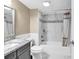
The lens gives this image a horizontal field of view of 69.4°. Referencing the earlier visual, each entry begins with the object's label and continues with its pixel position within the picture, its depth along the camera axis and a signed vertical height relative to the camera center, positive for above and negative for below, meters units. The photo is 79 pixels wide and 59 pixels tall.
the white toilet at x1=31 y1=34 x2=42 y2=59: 1.88 -0.80
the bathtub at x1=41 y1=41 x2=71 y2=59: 2.04 -0.89
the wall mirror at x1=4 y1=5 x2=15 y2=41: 1.47 +0.17
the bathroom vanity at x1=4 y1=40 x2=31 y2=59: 0.98 -0.47
